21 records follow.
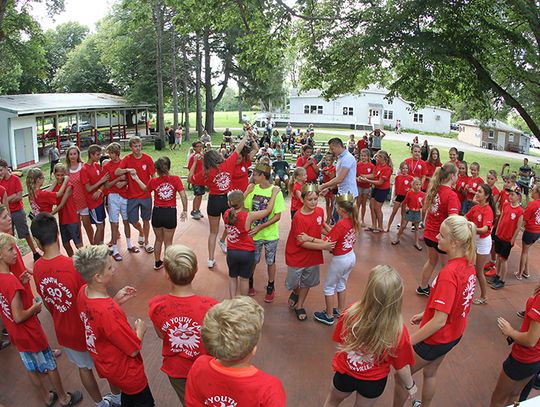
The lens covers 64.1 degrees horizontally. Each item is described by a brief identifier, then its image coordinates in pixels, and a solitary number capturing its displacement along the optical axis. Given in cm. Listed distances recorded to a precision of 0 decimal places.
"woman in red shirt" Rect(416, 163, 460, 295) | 565
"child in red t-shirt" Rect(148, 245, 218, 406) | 284
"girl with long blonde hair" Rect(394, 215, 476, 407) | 321
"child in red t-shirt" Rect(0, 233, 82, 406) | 335
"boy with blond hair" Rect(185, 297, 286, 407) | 204
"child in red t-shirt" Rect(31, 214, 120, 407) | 339
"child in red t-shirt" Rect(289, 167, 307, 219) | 645
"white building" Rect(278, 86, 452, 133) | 4772
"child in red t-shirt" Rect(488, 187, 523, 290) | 625
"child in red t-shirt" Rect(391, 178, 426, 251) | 802
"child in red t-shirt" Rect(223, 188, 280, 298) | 513
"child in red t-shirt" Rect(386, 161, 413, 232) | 857
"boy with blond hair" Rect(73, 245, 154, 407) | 290
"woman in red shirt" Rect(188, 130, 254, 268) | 672
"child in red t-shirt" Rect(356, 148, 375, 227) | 889
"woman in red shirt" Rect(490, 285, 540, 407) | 310
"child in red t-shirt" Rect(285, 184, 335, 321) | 496
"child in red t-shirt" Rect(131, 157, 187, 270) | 640
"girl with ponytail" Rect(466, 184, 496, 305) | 579
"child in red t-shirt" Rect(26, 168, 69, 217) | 600
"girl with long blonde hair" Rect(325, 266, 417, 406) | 271
